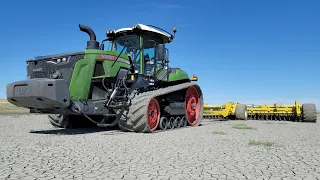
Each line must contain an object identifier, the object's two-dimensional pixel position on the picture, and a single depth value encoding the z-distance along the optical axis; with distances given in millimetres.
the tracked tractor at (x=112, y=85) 6048
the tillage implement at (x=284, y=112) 12715
